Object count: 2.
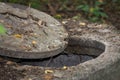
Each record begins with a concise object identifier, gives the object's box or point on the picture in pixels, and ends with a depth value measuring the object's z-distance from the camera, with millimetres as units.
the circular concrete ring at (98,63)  3676
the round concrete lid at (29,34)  3881
